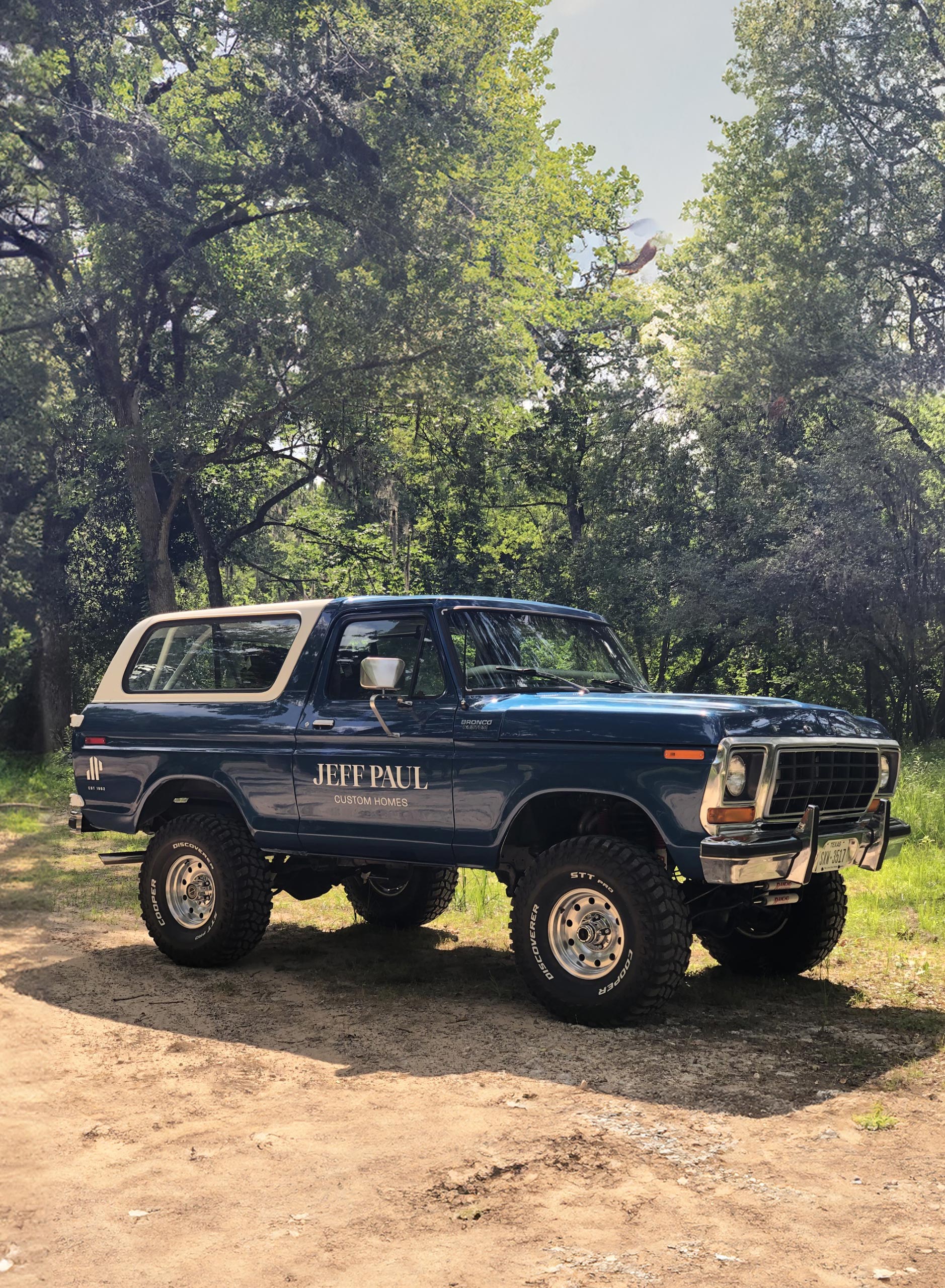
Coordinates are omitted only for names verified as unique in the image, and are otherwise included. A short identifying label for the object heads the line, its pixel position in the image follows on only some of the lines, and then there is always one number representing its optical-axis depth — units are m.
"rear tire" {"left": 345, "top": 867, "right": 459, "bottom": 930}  9.21
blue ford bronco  6.16
